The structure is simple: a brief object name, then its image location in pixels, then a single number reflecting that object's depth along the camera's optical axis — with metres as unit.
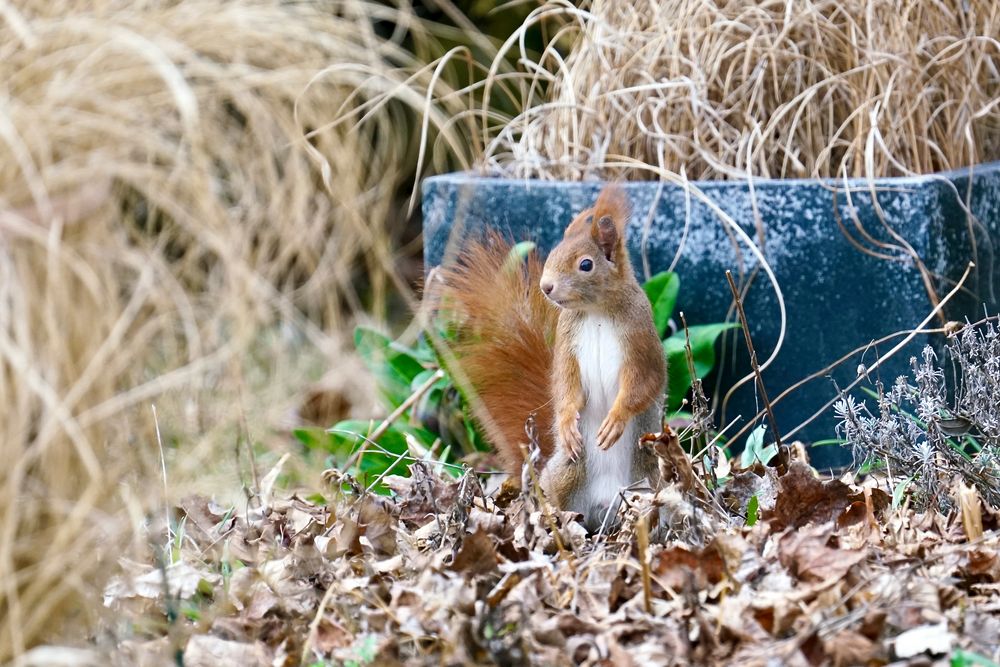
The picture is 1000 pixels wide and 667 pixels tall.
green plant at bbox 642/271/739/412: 6.02
